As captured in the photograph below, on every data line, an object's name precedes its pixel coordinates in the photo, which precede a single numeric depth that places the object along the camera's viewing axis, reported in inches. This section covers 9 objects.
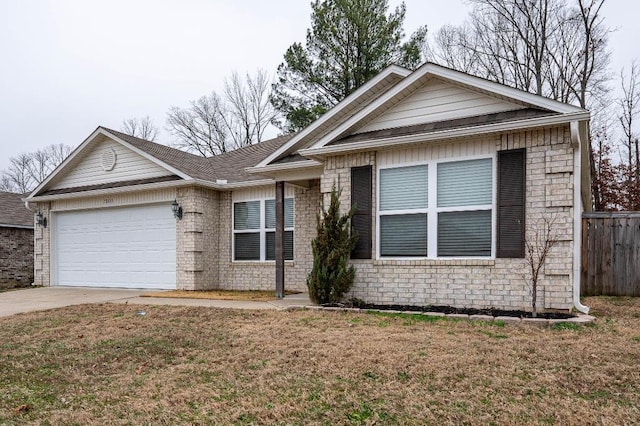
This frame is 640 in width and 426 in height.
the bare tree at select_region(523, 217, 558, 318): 273.7
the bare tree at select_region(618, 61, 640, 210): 812.0
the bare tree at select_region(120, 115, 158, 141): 1502.2
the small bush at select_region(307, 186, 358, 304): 327.6
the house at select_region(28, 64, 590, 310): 283.7
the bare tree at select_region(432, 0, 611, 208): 742.5
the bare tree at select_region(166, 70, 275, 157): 1197.7
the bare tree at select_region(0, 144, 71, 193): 1633.9
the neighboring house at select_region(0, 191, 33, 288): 649.6
